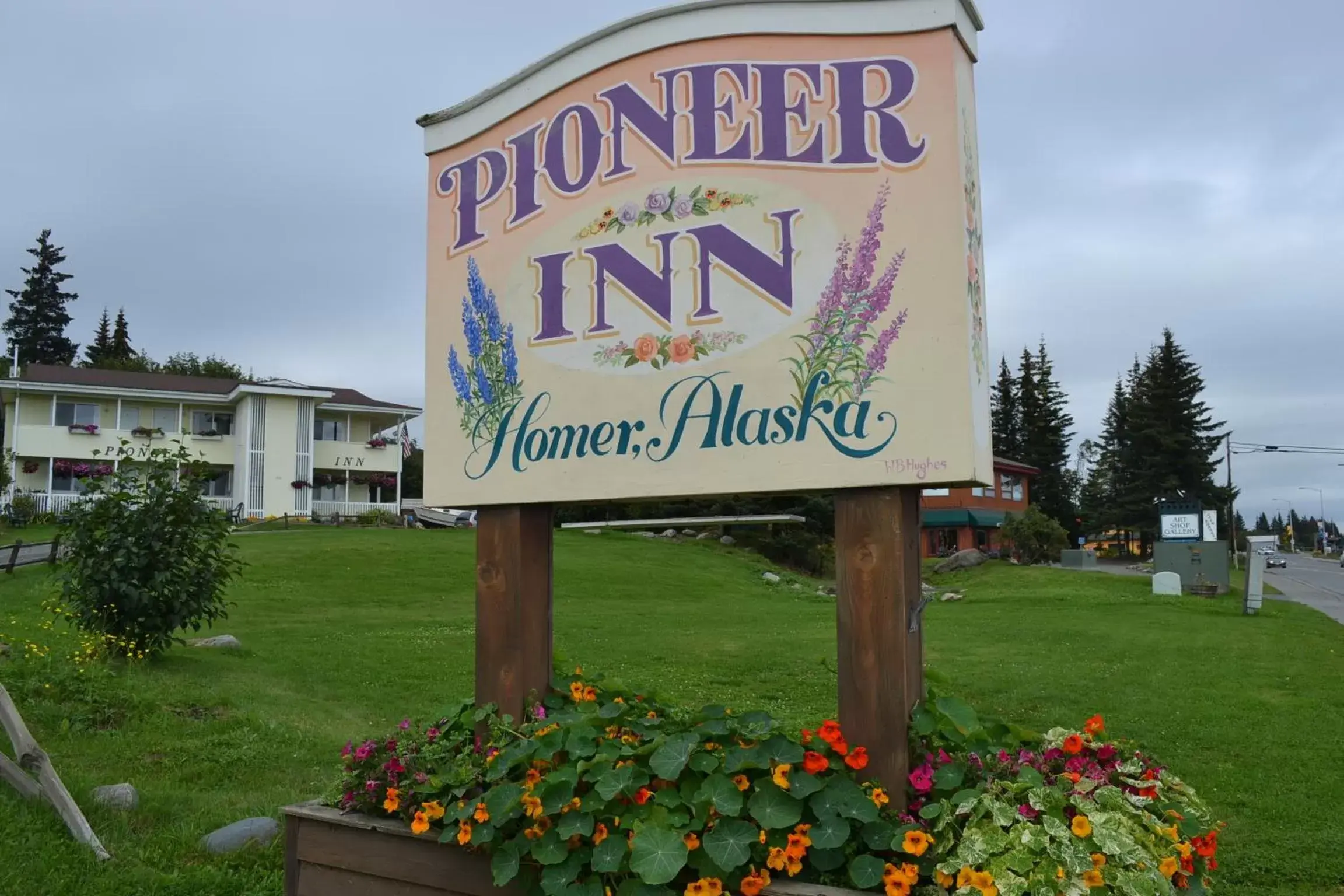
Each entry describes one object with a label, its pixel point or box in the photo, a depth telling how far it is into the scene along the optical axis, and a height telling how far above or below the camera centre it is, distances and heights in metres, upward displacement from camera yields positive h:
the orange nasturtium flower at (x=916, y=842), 3.08 -0.99
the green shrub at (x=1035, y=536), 39.41 -0.57
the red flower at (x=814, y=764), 3.36 -0.80
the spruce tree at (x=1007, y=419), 68.75 +7.12
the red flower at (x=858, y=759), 3.38 -0.80
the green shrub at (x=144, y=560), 10.49 -0.34
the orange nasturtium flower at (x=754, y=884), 3.13 -1.12
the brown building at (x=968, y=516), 51.19 +0.35
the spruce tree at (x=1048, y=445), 63.59 +5.04
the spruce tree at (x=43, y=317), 71.19 +15.10
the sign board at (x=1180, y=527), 28.47 -0.18
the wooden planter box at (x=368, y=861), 3.77 -1.31
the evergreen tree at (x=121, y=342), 73.89 +13.91
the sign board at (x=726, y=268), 3.61 +1.02
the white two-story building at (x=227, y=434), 38.81 +3.80
